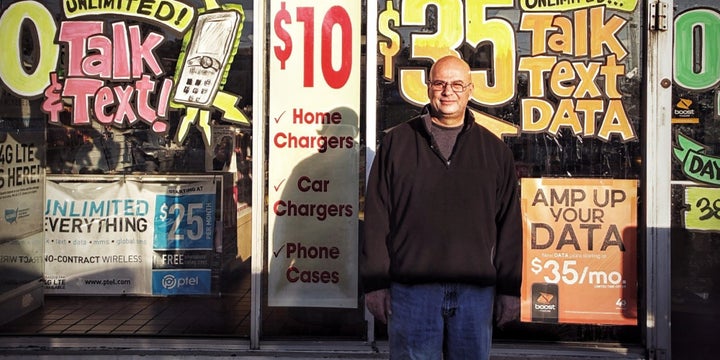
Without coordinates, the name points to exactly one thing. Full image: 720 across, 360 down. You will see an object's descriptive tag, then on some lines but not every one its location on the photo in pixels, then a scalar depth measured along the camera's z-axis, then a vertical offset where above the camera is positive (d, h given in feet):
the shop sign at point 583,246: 16.35 -1.55
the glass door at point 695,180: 16.12 +0.00
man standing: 11.42 -0.90
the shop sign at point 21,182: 17.54 -0.06
